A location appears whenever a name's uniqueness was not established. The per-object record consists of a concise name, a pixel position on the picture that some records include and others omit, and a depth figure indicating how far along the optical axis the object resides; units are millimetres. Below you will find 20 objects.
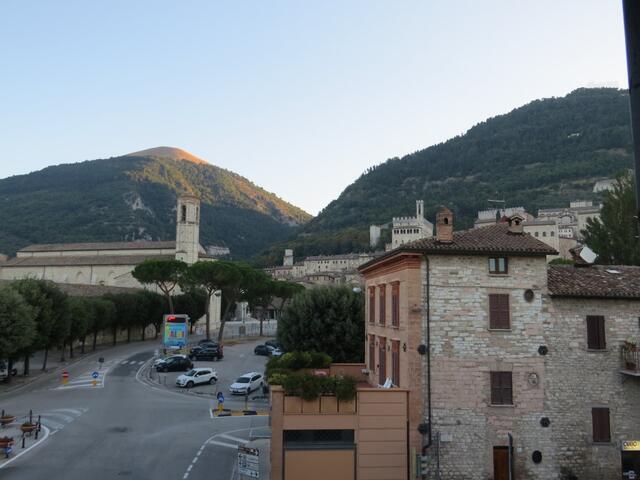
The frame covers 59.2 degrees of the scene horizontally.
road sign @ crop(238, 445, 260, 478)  17484
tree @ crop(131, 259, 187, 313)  75438
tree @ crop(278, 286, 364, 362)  37906
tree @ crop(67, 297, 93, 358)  55656
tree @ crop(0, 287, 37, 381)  39500
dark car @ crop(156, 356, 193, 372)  51625
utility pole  2445
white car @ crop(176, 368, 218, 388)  44656
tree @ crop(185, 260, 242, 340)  72562
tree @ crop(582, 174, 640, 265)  49969
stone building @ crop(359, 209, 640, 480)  21797
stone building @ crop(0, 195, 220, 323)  105188
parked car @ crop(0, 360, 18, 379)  42788
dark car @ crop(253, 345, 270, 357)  64162
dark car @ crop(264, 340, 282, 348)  64794
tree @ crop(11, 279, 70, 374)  46094
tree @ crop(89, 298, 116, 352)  64881
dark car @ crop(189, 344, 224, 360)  59344
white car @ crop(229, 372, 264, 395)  42744
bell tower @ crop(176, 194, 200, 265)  104688
